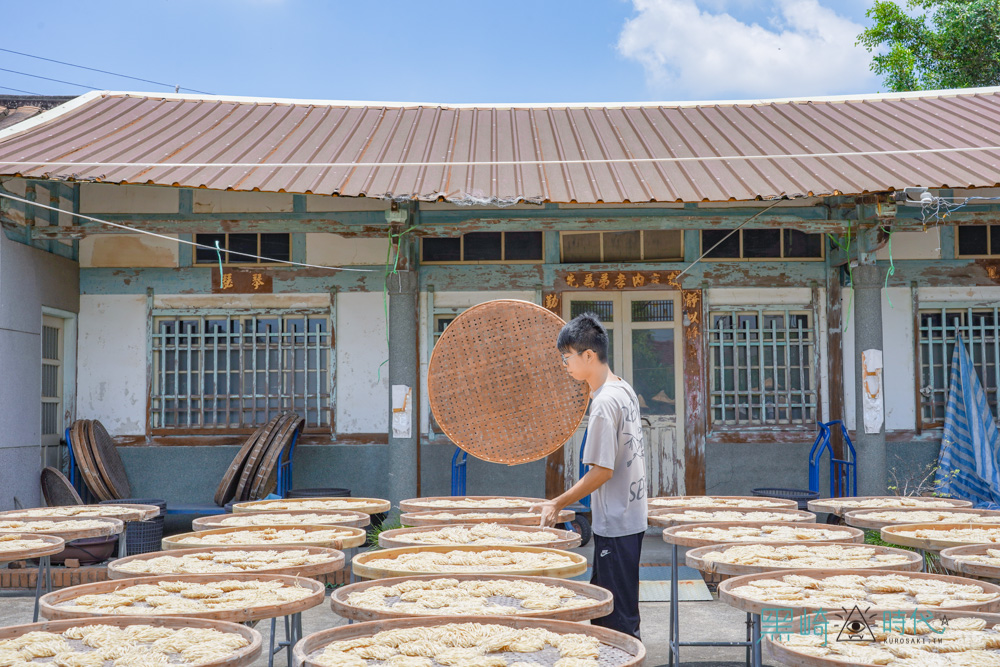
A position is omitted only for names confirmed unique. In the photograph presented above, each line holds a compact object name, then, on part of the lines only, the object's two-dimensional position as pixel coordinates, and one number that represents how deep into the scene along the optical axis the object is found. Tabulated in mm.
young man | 3779
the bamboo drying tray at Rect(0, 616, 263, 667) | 2725
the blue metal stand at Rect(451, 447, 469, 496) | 8211
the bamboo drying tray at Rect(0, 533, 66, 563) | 4109
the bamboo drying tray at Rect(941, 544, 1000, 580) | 3424
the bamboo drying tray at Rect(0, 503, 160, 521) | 5441
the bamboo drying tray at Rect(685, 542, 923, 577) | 3458
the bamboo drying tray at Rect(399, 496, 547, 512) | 5340
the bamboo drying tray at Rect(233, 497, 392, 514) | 5461
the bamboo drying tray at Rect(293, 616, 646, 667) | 2443
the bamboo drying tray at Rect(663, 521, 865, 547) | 4098
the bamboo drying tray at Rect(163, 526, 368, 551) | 4113
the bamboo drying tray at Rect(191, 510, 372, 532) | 4770
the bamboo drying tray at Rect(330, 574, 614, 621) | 2793
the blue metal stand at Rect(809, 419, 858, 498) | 8219
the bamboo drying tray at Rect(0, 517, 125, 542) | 4703
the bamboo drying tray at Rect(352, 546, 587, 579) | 3428
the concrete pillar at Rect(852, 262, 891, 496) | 7738
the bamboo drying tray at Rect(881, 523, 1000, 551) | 4020
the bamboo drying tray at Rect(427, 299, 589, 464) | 5473
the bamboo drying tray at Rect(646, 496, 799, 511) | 5379
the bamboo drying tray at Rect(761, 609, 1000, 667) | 2367
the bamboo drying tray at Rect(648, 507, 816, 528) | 4777
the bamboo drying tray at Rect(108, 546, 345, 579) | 3470
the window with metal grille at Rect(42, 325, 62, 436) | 8547
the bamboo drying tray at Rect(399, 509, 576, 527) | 4738
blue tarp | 8312
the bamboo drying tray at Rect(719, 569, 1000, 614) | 2809
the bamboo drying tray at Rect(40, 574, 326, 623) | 2881
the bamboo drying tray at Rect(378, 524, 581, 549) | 4062
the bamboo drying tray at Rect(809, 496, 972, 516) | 5332
